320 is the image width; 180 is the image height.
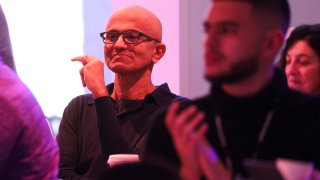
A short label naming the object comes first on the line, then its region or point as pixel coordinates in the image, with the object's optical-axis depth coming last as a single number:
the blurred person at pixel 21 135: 3.88
